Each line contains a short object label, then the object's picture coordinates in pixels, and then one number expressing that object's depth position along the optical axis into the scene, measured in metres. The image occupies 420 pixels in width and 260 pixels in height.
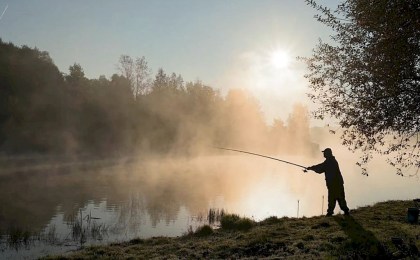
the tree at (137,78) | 94.97
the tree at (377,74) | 11.82
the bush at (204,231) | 16.42
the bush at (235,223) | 17.16
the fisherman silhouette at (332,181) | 17.47
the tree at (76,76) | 79.00
